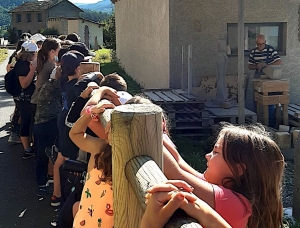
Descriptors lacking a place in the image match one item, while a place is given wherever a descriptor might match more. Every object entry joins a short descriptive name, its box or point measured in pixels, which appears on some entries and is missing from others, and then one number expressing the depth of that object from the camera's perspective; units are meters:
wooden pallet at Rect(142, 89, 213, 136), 5.19
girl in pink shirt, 1.36
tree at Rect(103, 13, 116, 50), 22.38
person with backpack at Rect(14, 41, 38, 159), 4.45
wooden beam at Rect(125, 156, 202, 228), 0.90
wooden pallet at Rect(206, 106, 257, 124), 5.35
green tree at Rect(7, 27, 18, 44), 48.33
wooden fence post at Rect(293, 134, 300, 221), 3.18
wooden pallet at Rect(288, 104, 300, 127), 5.63
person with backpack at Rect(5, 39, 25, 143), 5.69
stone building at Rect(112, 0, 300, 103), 6.40
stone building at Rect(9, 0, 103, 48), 54.89
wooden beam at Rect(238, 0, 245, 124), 4.49
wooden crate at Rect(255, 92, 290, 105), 5.44
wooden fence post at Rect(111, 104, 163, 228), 1.16
